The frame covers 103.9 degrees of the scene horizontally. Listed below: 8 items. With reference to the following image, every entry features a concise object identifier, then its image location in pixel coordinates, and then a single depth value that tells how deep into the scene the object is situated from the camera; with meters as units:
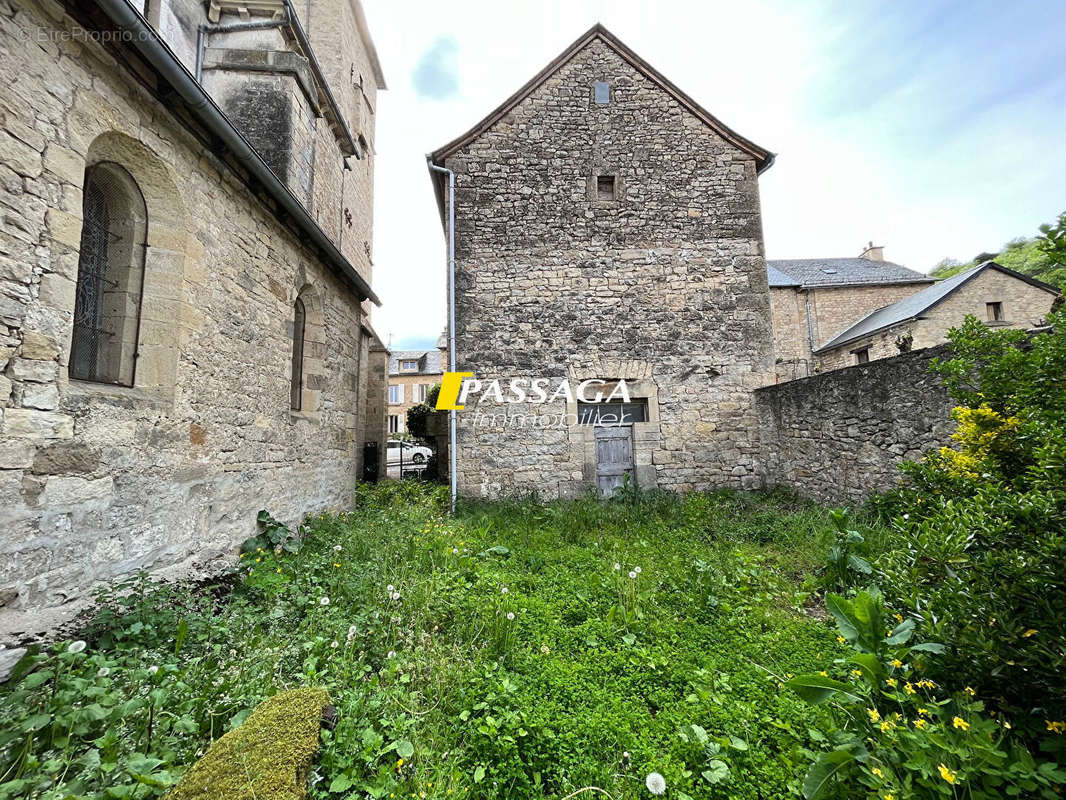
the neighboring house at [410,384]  32.16
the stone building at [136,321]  2.28
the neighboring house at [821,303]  17.89
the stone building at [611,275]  7.52
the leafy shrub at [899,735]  1.23
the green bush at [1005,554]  1.30
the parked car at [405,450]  23.16
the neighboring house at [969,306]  13.47
